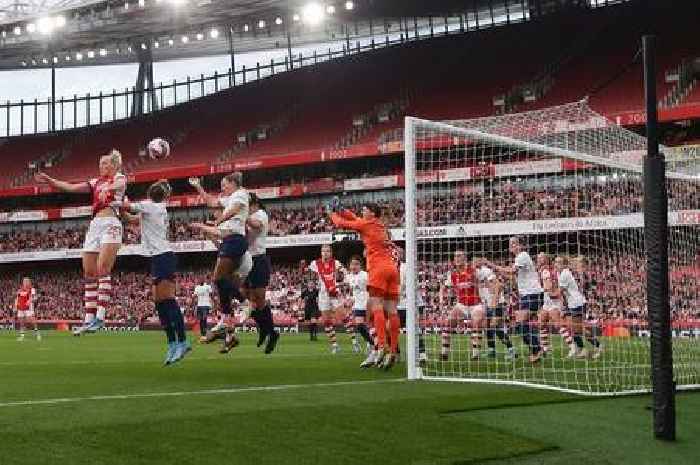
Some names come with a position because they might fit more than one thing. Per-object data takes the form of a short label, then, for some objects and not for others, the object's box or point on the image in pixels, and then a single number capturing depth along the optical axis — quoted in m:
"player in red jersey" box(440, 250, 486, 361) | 14.70
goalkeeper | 12.20
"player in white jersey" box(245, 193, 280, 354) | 12.23
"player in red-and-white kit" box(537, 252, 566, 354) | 15.79
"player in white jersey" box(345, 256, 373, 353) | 18.12
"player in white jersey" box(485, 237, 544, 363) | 14.92
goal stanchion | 6.57
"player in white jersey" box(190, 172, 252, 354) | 11.31
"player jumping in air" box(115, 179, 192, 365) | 11.09
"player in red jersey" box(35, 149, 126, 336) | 11.88
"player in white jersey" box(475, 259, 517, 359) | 14.95
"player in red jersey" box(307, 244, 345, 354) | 20.16
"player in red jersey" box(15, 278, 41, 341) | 29.41
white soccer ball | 11.07
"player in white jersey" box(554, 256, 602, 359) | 15.77
